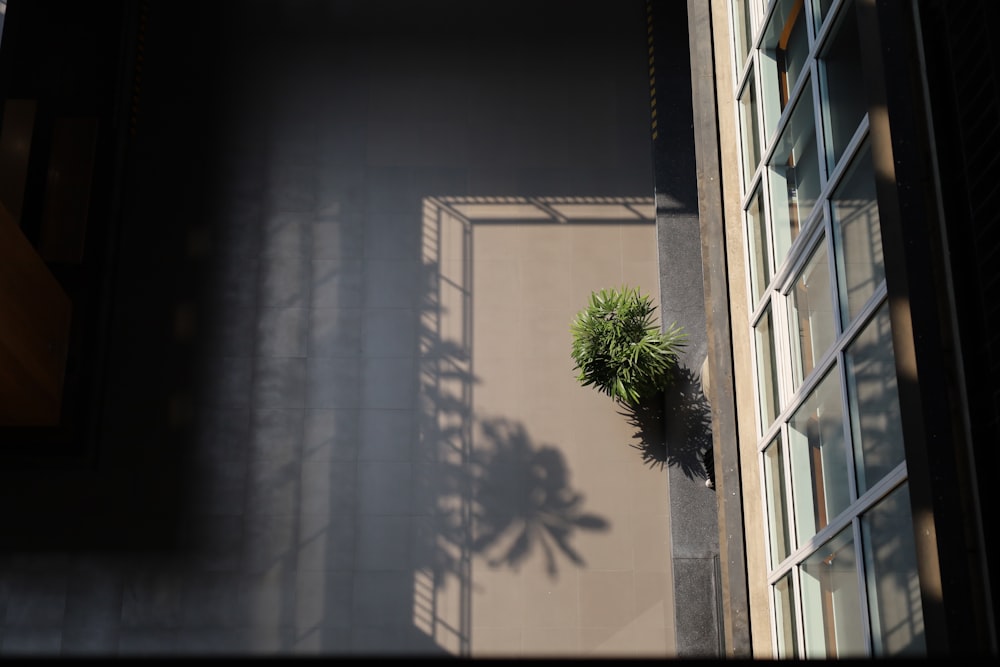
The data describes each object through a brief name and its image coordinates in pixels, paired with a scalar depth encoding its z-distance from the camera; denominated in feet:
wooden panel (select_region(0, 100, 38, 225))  37.55
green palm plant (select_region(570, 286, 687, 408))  34.17
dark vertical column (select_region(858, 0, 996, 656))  12.52
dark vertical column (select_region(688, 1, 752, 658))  25.18
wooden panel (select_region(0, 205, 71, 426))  31.58
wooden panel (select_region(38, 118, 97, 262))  38.24
